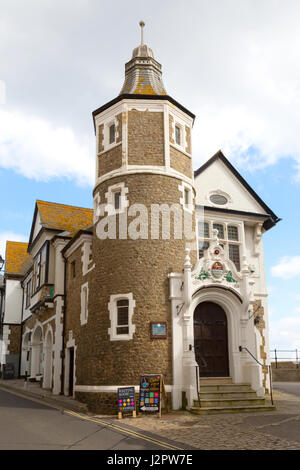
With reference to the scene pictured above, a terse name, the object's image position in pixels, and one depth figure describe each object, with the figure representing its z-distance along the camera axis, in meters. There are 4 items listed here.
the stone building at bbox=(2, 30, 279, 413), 16.03
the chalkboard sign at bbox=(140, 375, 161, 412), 14.42
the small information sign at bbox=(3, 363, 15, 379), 33.06
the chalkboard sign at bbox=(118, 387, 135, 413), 14.32
